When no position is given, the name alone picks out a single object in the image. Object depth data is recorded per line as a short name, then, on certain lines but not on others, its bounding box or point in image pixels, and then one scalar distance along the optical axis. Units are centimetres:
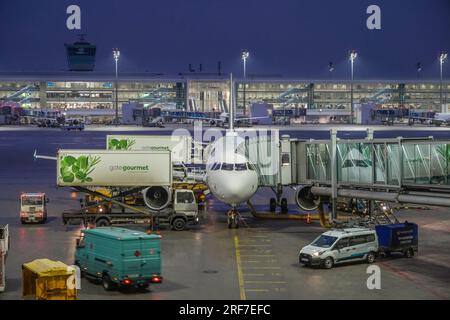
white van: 4153
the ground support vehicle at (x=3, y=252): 3597
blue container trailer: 4462
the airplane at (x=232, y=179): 5362
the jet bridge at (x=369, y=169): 4331
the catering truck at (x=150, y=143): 7881
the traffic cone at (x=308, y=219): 5915
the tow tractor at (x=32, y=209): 5797
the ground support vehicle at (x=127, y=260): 3534
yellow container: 3338
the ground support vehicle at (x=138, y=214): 5391
